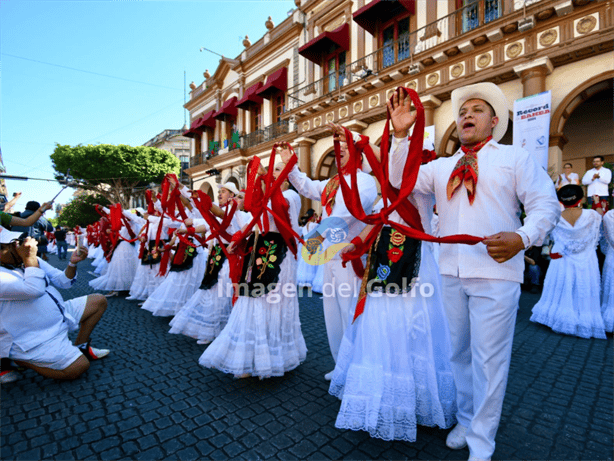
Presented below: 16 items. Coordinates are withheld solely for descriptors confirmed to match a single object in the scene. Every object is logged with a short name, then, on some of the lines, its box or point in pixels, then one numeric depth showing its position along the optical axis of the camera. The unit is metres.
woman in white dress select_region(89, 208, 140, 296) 7.66
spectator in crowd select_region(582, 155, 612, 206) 8.27
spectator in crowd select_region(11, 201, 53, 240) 6.61
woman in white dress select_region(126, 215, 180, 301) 6.84
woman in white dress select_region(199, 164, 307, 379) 3.13
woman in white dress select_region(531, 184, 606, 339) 4.79
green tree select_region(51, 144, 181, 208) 31.80
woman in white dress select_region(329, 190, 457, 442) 2.22
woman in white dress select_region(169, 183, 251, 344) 4.35
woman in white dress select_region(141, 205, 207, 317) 5.34
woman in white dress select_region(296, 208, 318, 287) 8.70
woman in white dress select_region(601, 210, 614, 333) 4.83
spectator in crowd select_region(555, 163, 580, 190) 7.94
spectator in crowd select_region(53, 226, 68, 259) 17.06
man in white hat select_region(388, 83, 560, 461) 1.93
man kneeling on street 2.99
